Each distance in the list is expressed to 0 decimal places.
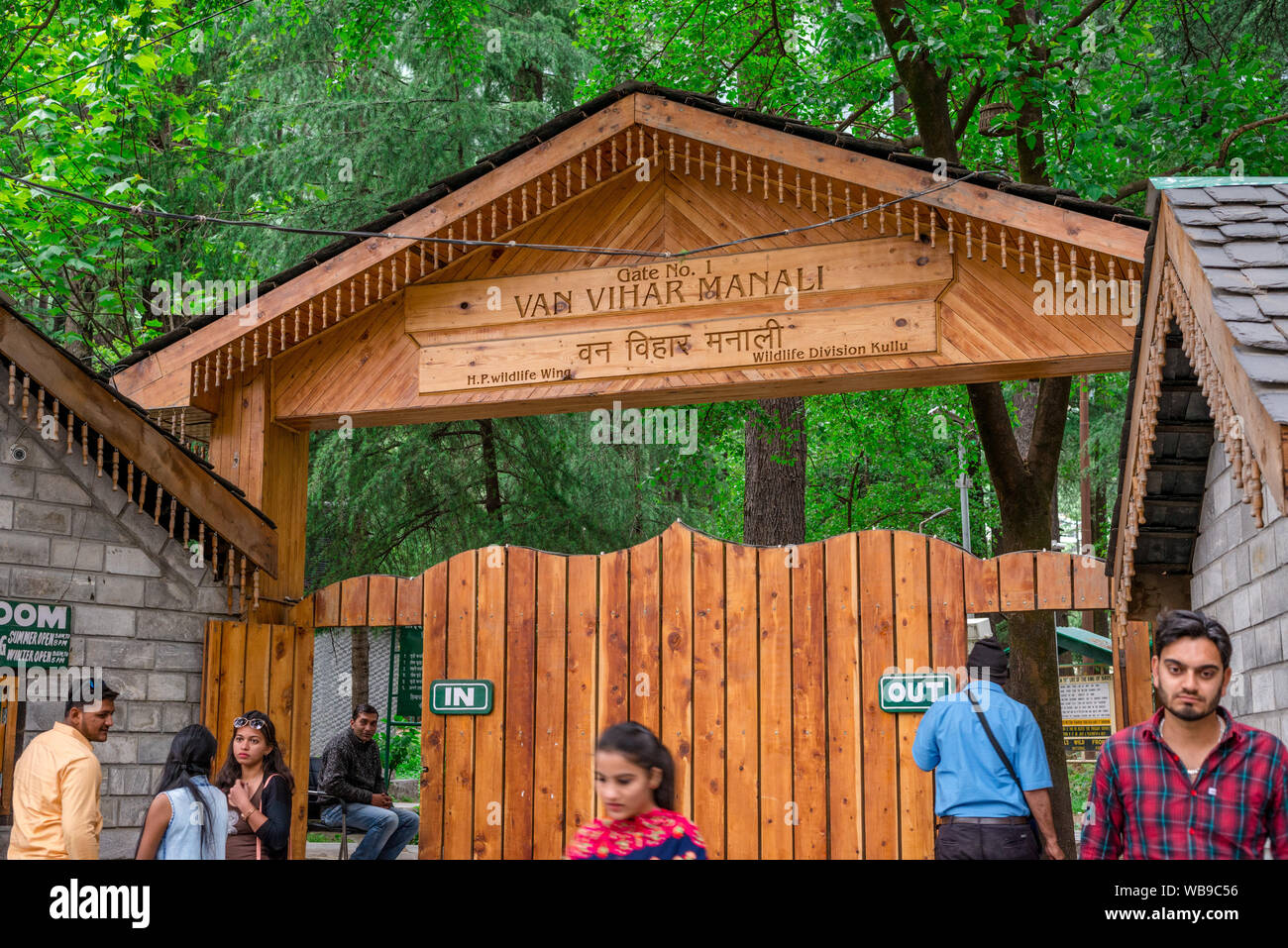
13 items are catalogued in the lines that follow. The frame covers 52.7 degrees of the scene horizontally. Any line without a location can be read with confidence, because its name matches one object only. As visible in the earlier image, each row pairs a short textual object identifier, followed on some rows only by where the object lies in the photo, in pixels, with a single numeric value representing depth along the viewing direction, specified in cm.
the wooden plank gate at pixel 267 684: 845
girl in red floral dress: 379
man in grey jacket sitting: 941
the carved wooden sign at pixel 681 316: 806
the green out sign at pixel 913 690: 723
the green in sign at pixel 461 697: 826
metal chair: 997
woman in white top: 552
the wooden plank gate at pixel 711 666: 732
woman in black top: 634
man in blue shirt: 595
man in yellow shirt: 545
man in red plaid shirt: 388
